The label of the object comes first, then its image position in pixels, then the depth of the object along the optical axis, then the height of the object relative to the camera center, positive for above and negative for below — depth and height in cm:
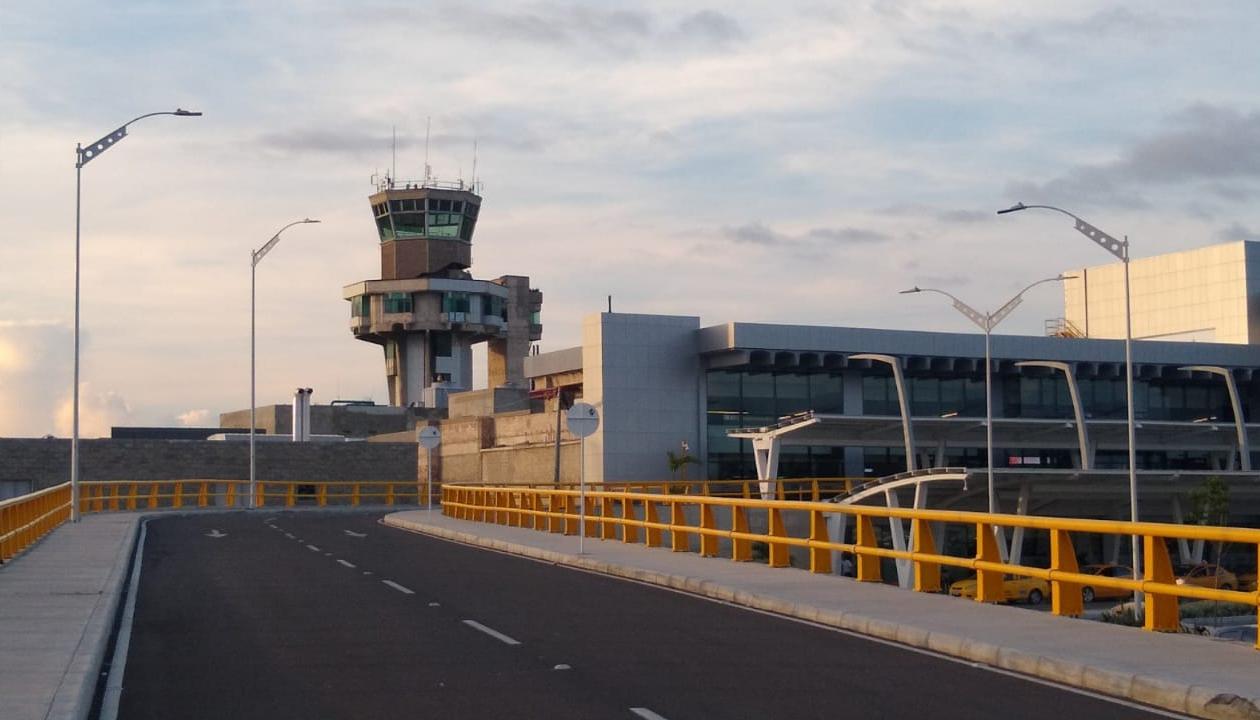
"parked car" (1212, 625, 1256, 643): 3300 -441
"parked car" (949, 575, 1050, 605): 4734 -472
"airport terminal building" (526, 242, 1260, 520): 6166 +223
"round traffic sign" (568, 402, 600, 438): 2834 +59
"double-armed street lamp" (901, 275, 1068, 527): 4981 +448
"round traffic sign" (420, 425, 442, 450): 4356 +44
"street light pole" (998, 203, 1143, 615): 3916 +545
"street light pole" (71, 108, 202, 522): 3578 +699
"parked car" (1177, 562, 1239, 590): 4941 -476
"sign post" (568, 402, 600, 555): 2833 +57
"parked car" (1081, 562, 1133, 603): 4975 -478
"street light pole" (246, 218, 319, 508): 5818 +634
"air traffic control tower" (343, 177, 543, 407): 11912 +1293
